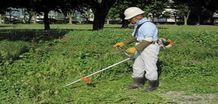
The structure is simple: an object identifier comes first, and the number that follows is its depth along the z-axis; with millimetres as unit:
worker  8023
